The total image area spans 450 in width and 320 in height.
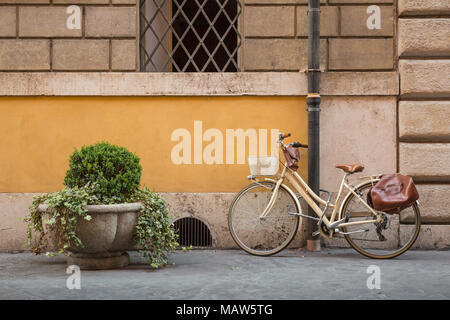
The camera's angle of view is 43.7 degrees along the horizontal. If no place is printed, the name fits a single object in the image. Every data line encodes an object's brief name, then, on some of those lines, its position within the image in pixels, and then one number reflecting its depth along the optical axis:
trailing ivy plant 5.30
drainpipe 6.69
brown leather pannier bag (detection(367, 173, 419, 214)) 5.85
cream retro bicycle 6.20
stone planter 5.37
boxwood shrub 5.47
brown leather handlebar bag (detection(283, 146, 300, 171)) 6.33
